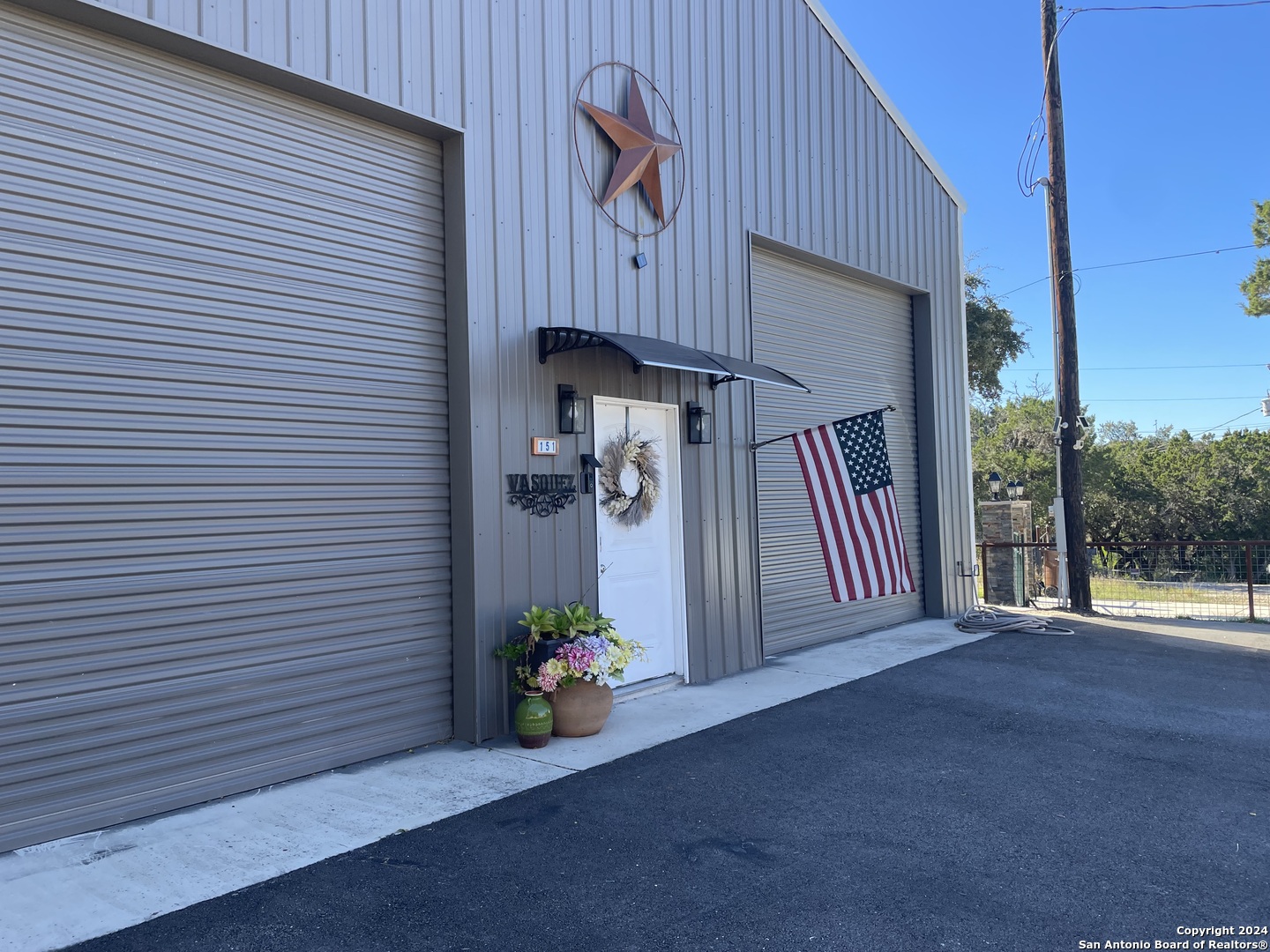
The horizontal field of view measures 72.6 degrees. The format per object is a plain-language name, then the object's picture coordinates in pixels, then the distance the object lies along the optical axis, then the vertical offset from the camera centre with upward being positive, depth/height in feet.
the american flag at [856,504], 21.34 +0.35
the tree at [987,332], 57.16 +12.12
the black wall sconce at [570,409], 18.69 +2.54
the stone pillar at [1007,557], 38.47 -1.94
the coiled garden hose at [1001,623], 30.48 -3.90
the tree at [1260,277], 73.05 +19.62
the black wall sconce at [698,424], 22.43 +2.57
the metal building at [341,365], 12.26 +3.07
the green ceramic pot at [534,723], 16.07 -3.63
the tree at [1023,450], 93.45 +7.88
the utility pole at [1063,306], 36.42 +8.74
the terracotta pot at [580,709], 16.61 -3.53
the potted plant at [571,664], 16.34 -2.62
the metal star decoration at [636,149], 20.31 +9.14
